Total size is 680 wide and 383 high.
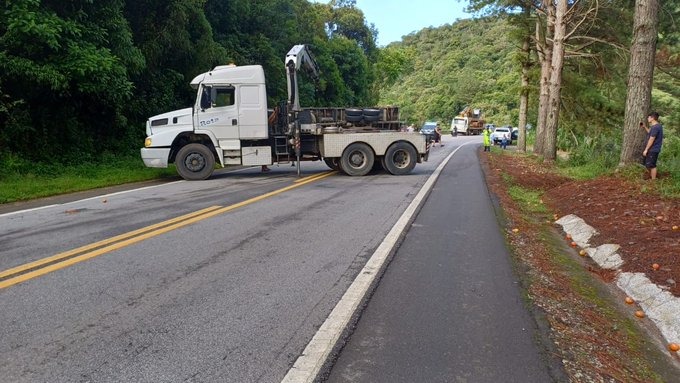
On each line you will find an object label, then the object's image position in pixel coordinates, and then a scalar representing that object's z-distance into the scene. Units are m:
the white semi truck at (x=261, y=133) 15.01
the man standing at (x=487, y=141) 32.38
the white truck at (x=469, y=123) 70.25
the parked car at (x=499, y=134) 42.79
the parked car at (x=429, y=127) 47.12
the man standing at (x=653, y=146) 10.52
